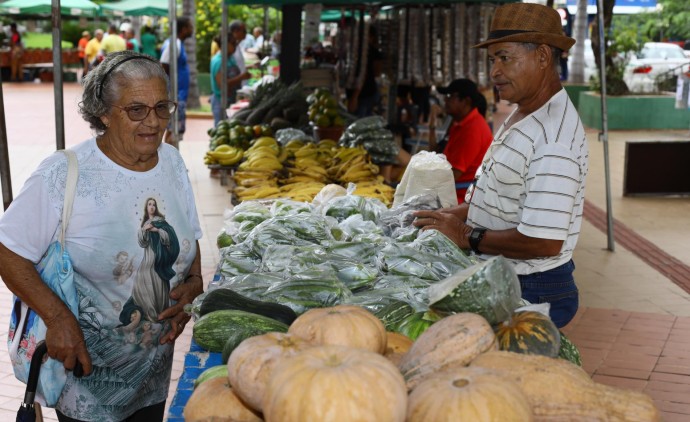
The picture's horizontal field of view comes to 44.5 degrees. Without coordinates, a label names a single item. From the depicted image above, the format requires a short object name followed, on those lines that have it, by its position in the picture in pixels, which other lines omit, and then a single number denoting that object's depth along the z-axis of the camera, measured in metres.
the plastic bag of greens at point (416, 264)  3.41
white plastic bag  5.49
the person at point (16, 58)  31.33
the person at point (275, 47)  26.02
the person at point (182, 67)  12.82
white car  22.17
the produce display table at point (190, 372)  2.49
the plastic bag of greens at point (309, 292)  3.13
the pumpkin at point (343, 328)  2.17
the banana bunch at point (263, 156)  7.35
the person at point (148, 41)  22.22
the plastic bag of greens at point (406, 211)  4.45
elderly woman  2.96
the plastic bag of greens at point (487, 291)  2.52
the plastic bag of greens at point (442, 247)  3.51
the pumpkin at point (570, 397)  1.92
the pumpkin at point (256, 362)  1.98
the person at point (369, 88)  12.37
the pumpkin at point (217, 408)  2.06
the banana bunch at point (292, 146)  7.94
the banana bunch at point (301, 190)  6.02
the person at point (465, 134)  7.14
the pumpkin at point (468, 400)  1.73
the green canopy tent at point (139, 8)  26.88
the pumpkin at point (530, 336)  2.38
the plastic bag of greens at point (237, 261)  3.75
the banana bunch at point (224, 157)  8.30
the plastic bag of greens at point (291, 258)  3.54
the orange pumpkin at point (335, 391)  1.68
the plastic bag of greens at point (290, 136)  8.67
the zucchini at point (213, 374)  2.37
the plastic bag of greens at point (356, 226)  4.19
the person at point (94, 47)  26.97
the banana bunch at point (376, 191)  6.18
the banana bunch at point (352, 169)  7.03
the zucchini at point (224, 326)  2.81
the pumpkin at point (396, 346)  2.34
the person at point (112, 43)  22.48
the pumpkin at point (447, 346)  2.07
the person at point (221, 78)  13.77
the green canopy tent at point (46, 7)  25.48
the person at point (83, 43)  32.09
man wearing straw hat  3.22
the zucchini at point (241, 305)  2.96
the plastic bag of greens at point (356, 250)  3.69
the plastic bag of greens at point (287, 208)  4.61
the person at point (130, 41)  26.60
